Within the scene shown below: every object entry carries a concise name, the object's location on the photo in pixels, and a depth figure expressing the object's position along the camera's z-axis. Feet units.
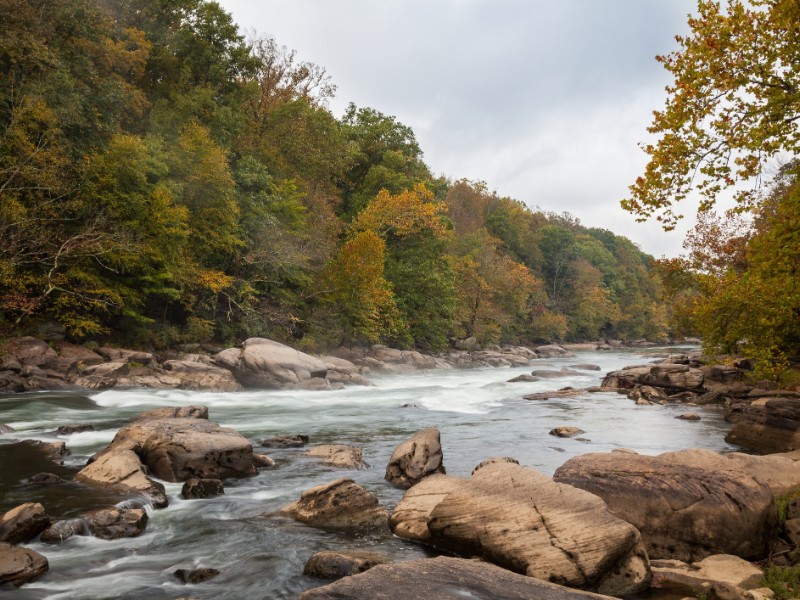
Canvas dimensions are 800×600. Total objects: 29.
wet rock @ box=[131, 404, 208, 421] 44.06
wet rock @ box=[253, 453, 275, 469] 36.24
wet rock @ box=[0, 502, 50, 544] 22.18
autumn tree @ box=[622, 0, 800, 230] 28.91
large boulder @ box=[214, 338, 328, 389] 78.74
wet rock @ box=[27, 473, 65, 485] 30.07
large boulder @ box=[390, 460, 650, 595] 18.78
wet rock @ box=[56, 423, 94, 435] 43.09
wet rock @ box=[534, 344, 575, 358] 191.38
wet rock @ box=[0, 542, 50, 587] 19.36
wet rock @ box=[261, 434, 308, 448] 42.68
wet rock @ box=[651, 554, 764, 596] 18.94
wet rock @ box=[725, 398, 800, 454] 39.63
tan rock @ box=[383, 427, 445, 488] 32.53
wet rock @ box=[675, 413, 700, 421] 56.44
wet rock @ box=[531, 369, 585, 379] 107.96
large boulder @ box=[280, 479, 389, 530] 25.98
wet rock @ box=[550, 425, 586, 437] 48.62
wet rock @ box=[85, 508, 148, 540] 24.17
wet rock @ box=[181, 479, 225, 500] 29.25
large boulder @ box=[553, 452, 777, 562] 22.00
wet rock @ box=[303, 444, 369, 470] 36.94
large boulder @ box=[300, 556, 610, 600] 14.89
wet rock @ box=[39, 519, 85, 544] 23.02
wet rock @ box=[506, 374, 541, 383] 100.34
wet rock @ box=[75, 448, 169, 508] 28.44
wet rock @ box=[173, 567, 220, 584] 20.77
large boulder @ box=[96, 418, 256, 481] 32.12
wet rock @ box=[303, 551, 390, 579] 20.42
